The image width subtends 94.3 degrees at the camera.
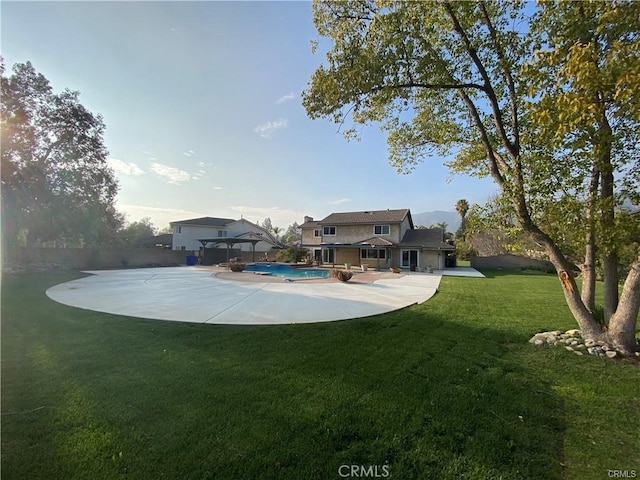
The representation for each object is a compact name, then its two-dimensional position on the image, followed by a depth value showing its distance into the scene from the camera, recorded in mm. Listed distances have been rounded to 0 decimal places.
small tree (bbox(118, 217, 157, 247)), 43303
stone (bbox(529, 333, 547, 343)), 6375
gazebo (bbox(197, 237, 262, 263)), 27656
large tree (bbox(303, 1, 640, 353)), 5398
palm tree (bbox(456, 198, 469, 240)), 44750
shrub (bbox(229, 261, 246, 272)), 21453
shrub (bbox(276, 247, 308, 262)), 30897
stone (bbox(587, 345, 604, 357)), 5530
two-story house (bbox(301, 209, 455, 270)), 27672
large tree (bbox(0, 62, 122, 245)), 18828
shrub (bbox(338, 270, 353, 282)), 16828
